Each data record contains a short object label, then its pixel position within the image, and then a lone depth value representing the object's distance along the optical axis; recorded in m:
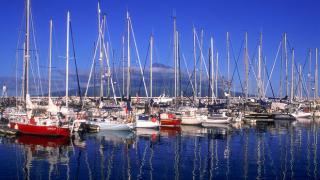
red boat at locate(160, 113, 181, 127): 57.97
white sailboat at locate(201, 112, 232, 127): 63.59
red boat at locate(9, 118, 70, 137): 40.78
